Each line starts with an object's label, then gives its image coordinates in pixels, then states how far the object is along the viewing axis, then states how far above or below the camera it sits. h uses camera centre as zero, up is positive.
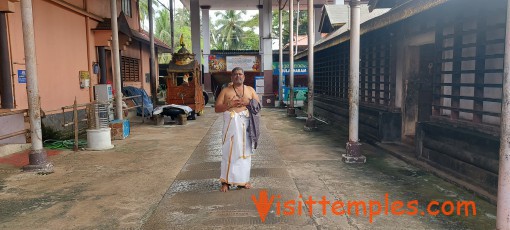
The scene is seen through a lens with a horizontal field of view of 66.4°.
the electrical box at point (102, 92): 13.20 -0.26
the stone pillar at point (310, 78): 11.59 +0.09
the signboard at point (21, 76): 8.98 +0.22
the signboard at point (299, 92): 26.10 -0.74
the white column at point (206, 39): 24.73 +2.78
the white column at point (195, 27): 23.50 +3.41
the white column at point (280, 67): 19.18 +0.70
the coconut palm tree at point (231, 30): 46.56 +6.24
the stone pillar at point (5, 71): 8.38 +0.32
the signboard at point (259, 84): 22.08 -0.13
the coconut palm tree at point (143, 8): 39.12 +7.61
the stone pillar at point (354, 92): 6.89 -0.21
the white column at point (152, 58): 17.48 +1.13
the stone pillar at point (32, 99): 6.66 -0.24
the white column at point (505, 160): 3.31 -0.71
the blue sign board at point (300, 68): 28.02 +0.94
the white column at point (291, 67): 14.69 +0.56
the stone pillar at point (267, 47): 23.16 +2.11
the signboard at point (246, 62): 24.98 +1.28
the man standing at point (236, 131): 5.27 -0.66
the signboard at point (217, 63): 24.91 +1.23
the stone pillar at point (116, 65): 10.51 +0.52
